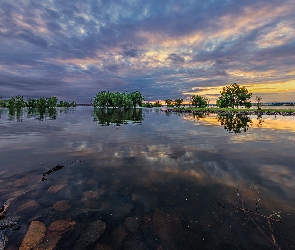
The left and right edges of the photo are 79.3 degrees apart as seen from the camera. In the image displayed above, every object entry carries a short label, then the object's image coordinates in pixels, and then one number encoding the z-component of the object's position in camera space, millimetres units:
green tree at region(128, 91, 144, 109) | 192875
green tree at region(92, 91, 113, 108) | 187775
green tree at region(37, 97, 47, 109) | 197625
